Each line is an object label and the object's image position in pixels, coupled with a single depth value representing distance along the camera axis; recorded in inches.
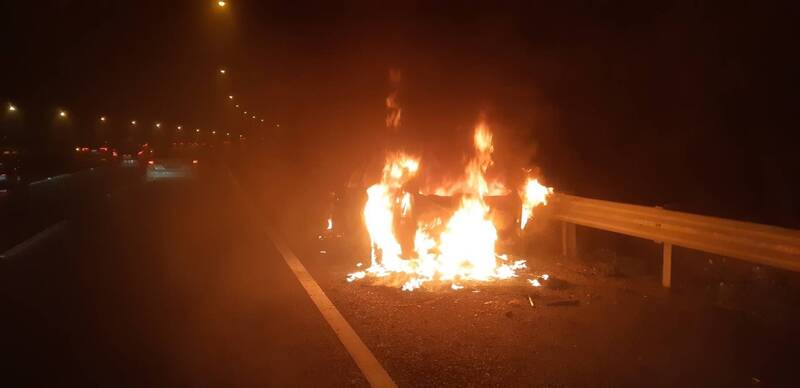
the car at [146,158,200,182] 1213.7
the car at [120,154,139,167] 1814.6
